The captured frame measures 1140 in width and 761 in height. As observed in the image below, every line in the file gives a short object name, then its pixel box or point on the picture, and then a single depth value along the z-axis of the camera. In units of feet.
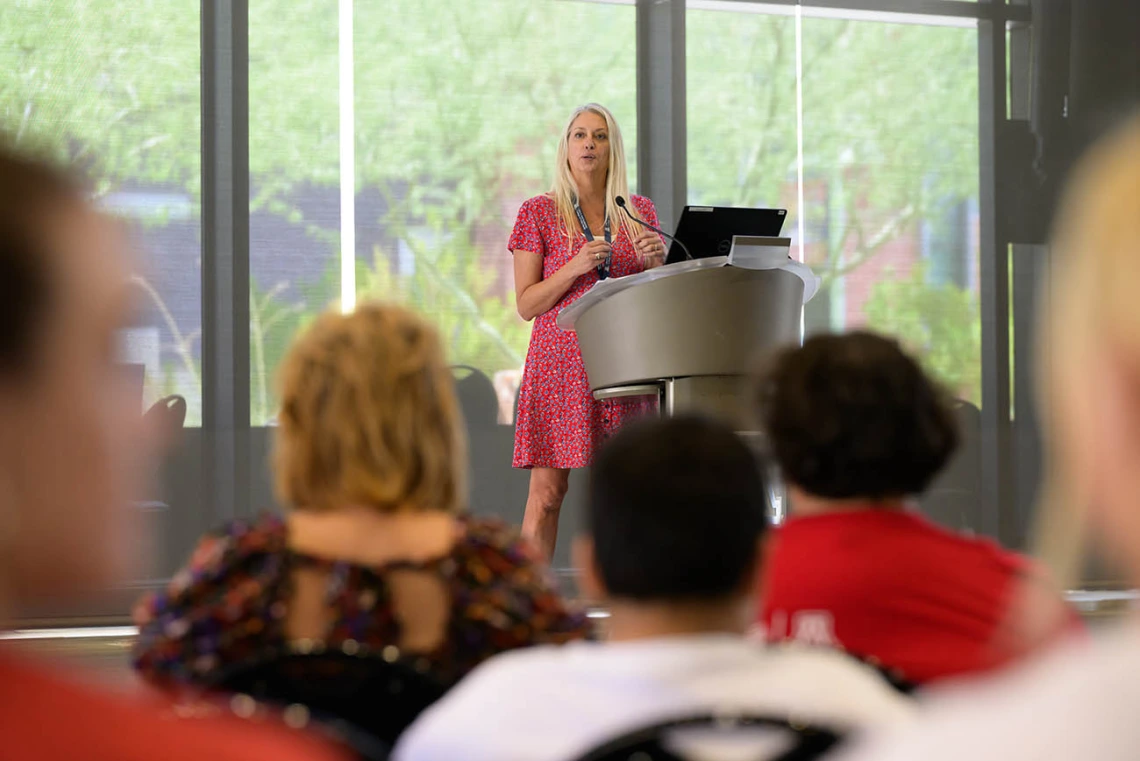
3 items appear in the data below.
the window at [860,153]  40.88
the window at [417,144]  37.17
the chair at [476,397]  39.04
